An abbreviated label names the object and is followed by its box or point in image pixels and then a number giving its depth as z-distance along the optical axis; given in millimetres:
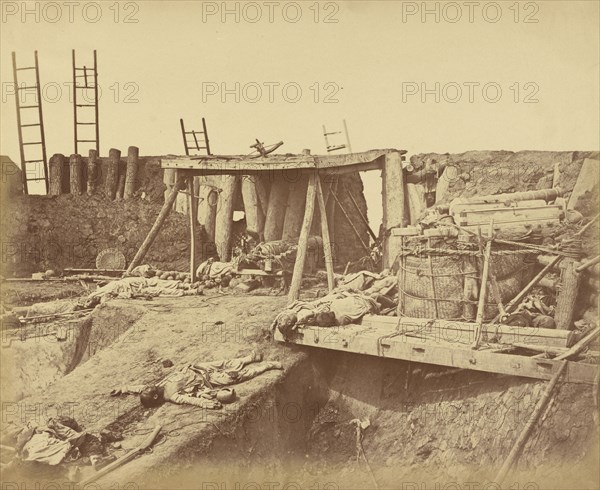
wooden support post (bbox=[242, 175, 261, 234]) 13195
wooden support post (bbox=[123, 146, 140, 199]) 14680
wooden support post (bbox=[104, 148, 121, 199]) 14602
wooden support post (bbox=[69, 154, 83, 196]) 14273
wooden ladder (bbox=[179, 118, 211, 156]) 11623
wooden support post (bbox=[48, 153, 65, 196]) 14070
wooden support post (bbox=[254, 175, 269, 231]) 12961
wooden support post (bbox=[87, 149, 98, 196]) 14398
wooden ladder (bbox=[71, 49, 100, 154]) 9973
